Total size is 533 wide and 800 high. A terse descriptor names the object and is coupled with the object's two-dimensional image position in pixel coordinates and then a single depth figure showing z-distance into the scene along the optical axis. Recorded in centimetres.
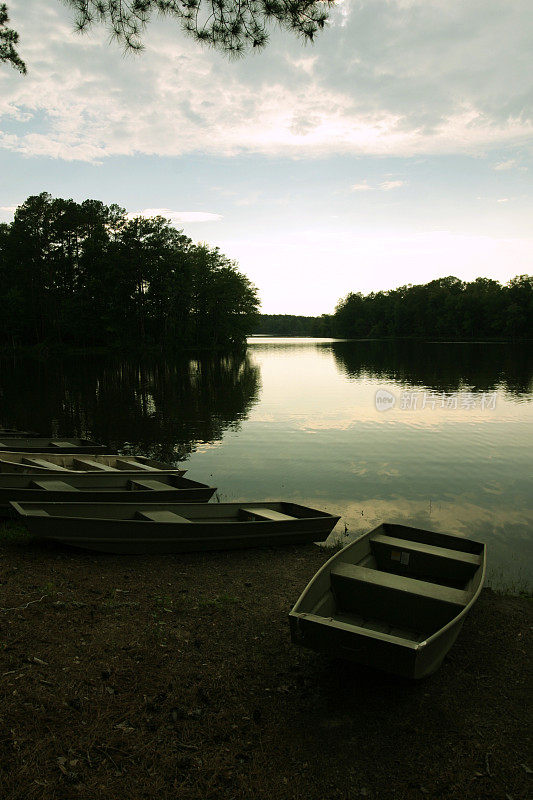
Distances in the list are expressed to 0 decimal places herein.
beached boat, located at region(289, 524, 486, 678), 455
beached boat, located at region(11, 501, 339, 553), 795
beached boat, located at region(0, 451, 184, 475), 1091
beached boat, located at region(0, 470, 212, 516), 910
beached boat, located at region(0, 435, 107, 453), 1367
